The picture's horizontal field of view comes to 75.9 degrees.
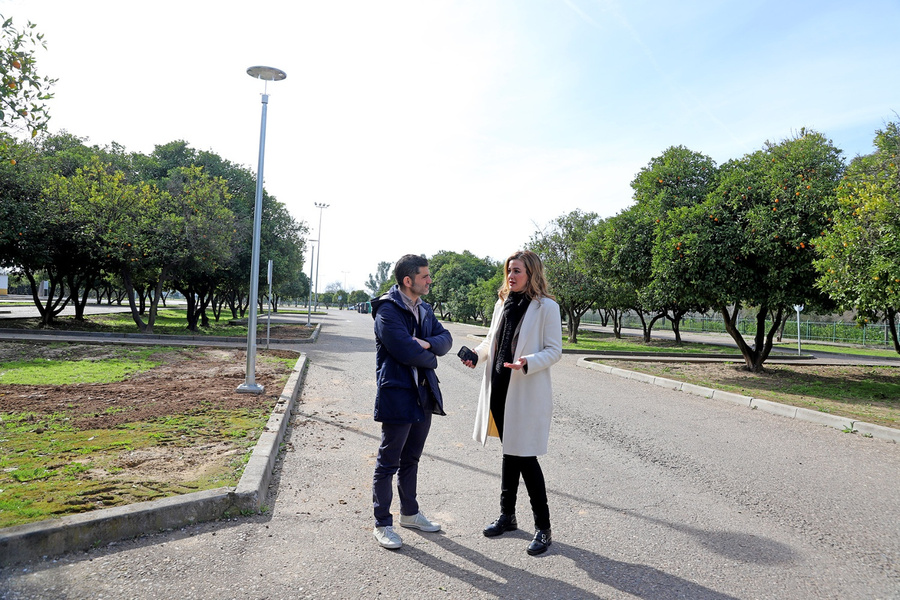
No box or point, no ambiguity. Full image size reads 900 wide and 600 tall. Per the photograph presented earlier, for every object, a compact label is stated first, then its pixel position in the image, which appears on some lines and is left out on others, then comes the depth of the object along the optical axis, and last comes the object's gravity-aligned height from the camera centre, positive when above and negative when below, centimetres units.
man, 359 -52
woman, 355 -46
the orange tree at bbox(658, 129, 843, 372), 1197 +198
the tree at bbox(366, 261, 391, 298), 16410 +669
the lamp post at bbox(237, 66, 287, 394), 849 +54
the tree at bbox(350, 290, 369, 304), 15462 +97
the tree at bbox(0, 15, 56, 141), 555 +201
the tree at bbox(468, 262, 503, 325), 4228 +89
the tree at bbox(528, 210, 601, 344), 2759 +235
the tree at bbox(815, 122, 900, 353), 871 +145
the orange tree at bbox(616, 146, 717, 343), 1404 +309
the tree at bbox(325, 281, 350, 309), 15002 +132
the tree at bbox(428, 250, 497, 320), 5950 +261
